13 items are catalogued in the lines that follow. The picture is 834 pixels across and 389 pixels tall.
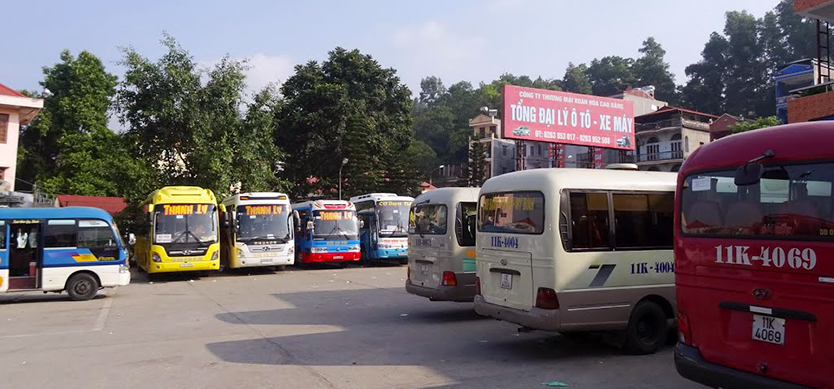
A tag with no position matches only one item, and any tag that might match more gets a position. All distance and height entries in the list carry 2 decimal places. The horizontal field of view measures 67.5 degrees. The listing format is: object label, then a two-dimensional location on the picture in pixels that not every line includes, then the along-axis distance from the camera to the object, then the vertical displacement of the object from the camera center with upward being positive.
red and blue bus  23.39 -0.12
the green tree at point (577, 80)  99.31 +25.05
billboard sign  27.64 +5.40
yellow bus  19.30 -0.08
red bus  4.53 -0.22
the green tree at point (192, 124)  28.27 +4.85
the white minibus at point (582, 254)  7.83 -0.29
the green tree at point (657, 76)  85.31 +22.61
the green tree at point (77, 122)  40.59 +7.11
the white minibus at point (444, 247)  10.70 -0.29
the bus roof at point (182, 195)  19.81 +1.06
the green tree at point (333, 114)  45.44 +8.61
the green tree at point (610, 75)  92.69 +24.67
